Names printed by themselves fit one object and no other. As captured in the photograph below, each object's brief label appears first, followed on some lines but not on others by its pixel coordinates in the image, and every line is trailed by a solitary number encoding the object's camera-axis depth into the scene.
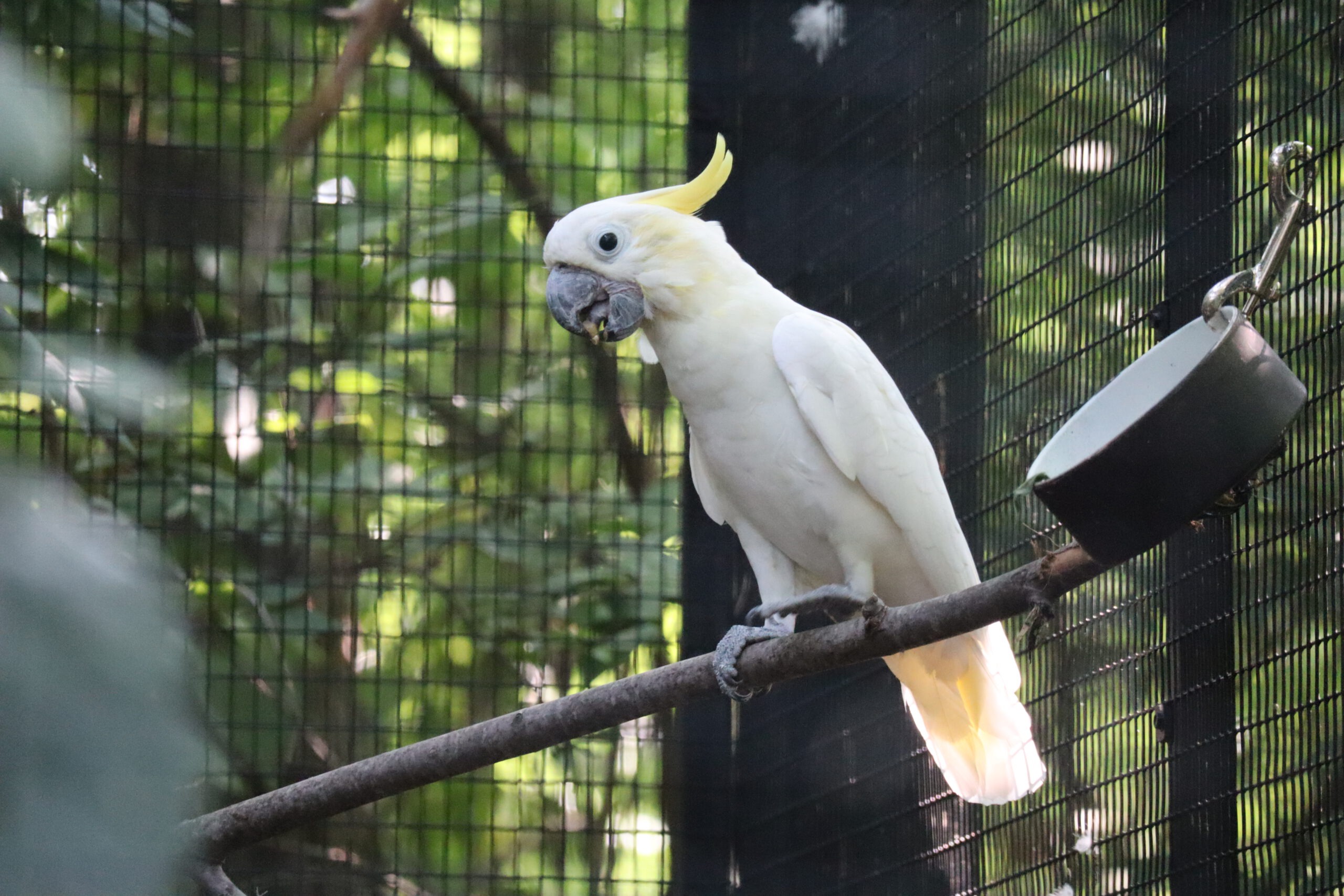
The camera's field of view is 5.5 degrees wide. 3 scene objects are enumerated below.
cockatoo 6.31
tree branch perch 6.27
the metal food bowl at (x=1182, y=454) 6.07
